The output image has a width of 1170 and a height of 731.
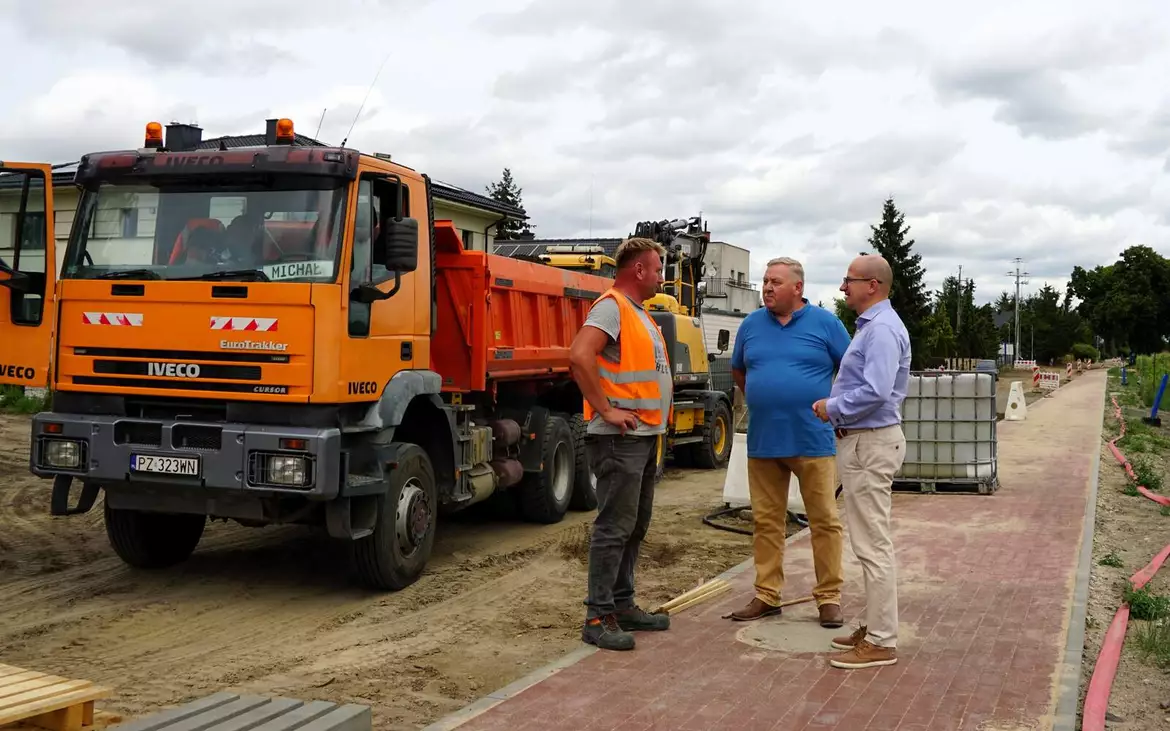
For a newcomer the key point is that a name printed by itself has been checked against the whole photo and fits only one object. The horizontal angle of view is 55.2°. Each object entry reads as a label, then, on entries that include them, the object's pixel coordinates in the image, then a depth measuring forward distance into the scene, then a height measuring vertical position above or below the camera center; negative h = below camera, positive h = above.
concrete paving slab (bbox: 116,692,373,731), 4.41 -1.51
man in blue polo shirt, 6.55 -0.25
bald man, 5.89 -0.39
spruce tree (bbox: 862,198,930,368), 67.00 +5.66
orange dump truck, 7.27 +0.03
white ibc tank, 13.38 -0.78
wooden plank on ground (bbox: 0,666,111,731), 4.33 -1.44
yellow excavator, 14.92 +0.38
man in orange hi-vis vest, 6.10 -0.30
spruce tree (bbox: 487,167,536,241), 69.75 +10.09
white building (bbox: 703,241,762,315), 71.69 +5.66
